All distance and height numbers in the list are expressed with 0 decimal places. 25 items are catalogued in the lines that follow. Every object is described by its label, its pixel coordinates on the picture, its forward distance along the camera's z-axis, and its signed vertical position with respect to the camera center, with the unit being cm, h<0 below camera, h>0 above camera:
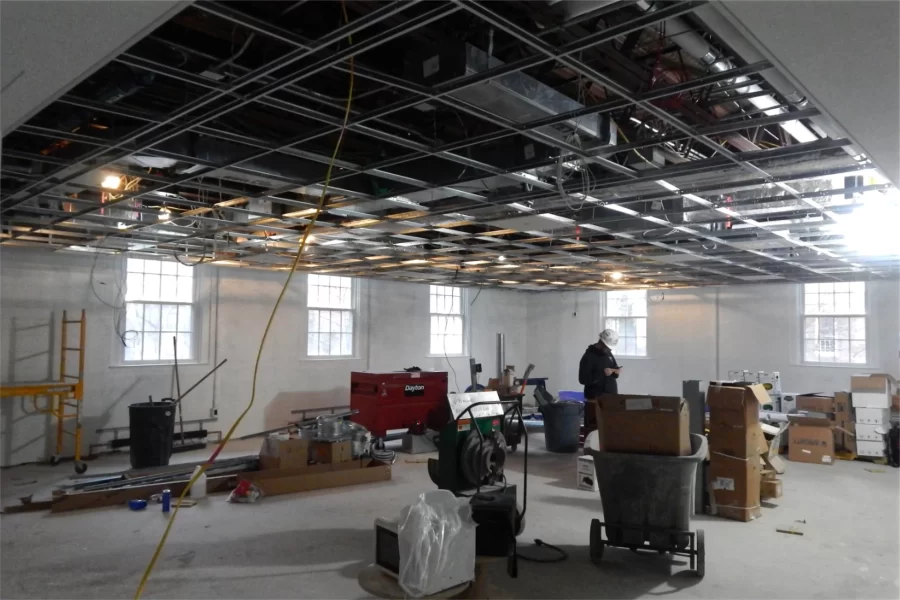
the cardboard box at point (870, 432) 745 -113
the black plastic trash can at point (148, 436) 644 -114
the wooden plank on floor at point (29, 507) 492 -148
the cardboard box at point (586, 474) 581 -133
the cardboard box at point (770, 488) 547 -134
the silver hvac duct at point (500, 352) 923 -27
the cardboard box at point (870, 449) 744 -132
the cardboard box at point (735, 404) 500 -55
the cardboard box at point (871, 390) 740 -61
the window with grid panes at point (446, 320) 1102 +24
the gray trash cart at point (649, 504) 380 -106
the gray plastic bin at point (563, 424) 784 -115
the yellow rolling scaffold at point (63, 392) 632 -69
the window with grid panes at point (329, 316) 934 +25
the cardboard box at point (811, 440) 726 -121
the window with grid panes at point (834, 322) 907 +27
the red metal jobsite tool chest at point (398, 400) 788 -90
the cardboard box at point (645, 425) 388 -57
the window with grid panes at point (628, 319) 1128 +33
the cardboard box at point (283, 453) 604 -122
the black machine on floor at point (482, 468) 371 -94
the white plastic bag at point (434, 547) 325 -116
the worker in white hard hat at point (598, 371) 721 -42
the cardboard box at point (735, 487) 495 -122
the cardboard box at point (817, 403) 789 -83
